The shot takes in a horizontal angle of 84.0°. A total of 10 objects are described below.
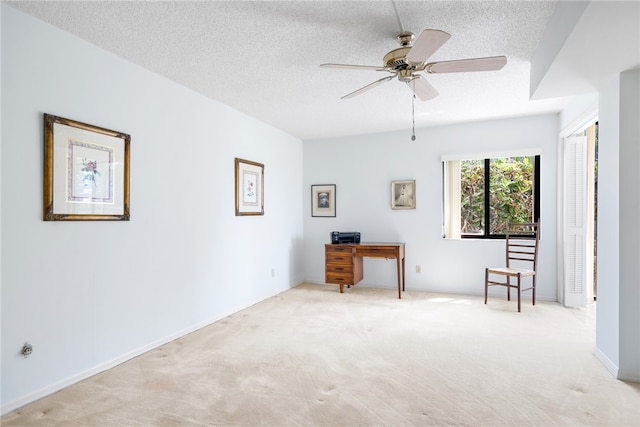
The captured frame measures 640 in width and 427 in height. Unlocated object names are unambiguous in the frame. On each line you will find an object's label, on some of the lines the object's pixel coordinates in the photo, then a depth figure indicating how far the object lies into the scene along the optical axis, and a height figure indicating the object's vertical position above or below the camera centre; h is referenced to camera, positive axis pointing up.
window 4.91 +0.27
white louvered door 4.21 -0.09
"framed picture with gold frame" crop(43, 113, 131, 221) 2.35 +0.29
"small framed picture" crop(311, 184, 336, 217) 5.79 +0.21
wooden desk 4.91 -0.63
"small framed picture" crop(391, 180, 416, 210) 5.29 +0.28
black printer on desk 5.24 -0.36
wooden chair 4.36 -0.51
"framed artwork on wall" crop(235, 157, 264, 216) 4.33 +0.32
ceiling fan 2.06 +0.97
